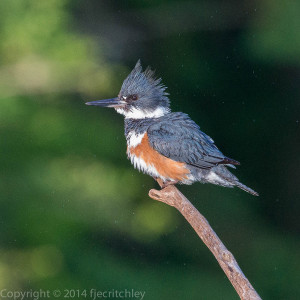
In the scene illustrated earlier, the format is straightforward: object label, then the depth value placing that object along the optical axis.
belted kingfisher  7.04
